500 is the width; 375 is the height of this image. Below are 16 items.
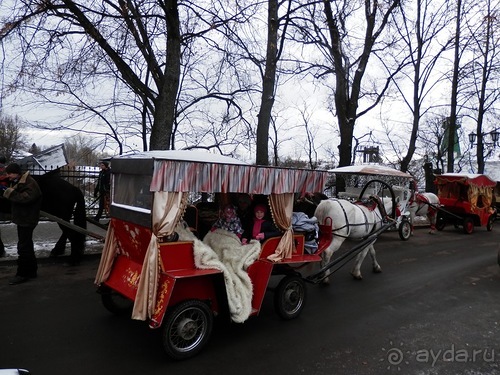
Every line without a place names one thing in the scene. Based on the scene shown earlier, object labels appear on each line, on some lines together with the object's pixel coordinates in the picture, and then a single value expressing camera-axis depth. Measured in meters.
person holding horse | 5.93
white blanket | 4.11
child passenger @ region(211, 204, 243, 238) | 4.73
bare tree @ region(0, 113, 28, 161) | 34.44
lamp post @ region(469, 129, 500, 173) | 21.29
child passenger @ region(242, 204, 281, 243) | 4.86
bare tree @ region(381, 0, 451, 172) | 17.33
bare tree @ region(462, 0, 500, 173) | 17.87
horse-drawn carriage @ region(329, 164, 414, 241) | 8.90
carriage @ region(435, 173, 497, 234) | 13.97
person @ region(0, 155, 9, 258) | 6.27
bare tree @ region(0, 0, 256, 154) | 8.28
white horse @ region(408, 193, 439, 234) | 13.31
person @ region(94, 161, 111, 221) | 11.18
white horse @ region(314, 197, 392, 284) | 6.71
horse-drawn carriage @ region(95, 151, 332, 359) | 3.70
